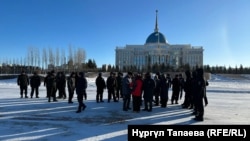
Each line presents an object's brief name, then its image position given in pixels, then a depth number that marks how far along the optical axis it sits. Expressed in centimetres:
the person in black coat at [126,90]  764
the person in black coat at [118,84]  986
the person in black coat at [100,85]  928
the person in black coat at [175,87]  919
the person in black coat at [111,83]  938
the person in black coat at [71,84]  904
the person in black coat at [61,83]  989
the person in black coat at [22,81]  1039
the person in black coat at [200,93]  619
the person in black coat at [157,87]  850
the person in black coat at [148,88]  748
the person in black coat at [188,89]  826
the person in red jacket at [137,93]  746
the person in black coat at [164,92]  847
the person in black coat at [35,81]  1026
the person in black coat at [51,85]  941
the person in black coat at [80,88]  716
